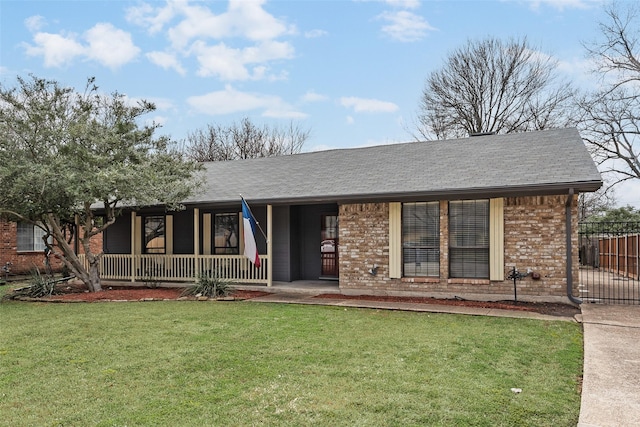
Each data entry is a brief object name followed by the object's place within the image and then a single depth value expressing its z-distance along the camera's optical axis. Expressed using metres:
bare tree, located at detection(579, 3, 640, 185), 21.00
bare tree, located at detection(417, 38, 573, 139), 25.86
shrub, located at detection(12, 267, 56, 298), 11.55
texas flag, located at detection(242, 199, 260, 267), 10.99
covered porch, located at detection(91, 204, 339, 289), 12.77
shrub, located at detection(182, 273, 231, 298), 11.07
